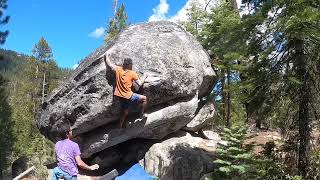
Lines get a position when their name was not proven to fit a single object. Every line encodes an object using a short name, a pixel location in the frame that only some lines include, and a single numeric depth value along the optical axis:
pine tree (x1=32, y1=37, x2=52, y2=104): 37.19
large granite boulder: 9.16
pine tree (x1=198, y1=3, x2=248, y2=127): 8.10
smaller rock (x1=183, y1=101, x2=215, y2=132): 10.85
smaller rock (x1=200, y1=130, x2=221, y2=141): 11.16
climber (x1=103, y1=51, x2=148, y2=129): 8.55
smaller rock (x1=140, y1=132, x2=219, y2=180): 9.51
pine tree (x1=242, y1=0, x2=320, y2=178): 7.43
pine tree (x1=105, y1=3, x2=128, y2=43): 20.68
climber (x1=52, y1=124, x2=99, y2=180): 5.55
